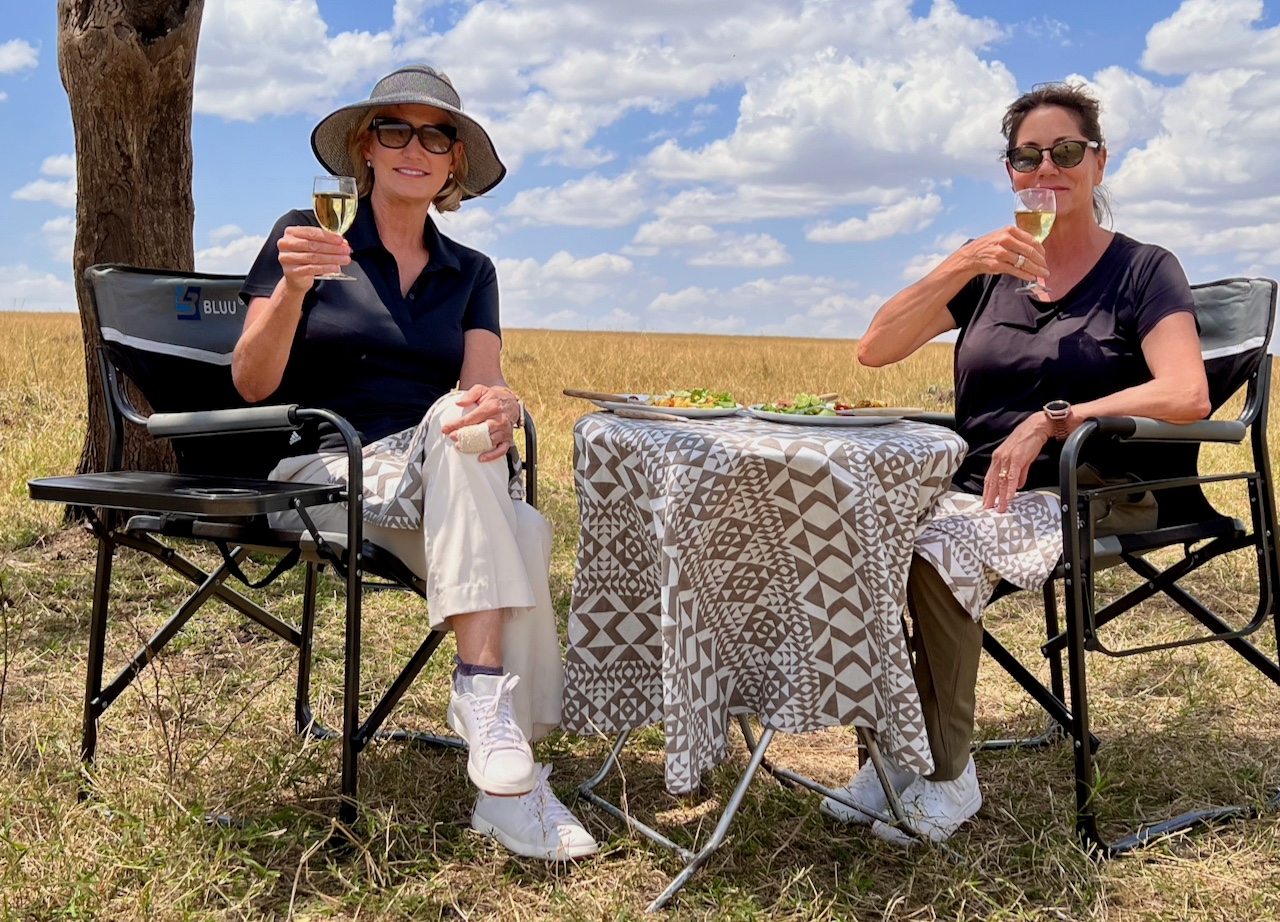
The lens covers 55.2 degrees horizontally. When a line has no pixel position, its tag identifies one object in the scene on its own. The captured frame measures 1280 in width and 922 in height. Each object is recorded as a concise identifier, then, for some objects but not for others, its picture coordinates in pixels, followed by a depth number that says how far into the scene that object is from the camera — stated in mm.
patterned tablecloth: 2113
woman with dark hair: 2420
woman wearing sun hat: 2303
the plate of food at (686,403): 2330
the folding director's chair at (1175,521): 2348
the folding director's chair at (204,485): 2301
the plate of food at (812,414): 2270
